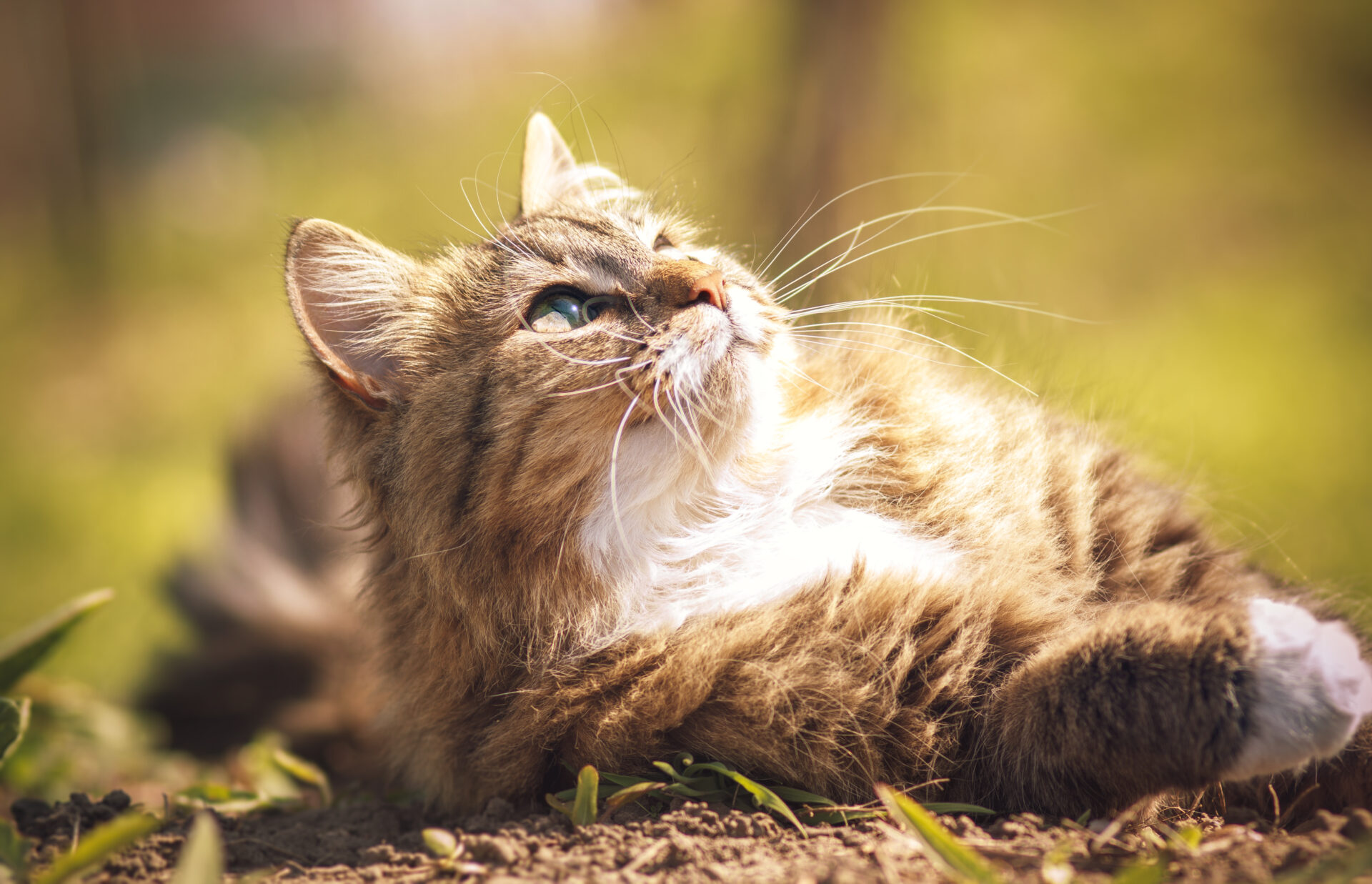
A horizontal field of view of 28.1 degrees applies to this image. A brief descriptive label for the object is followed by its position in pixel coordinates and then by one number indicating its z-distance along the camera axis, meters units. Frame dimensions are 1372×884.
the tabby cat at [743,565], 0.71
